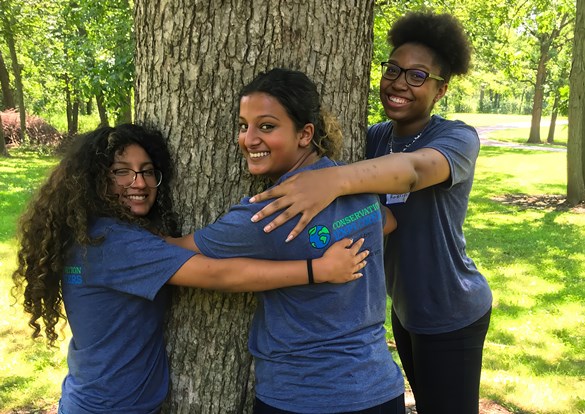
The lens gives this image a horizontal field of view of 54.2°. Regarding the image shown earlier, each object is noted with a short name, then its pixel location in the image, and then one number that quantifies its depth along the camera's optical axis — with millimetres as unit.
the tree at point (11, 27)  17336
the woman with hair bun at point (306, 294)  1816
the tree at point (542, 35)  13680
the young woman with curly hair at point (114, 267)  1967
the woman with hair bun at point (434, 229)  2439
